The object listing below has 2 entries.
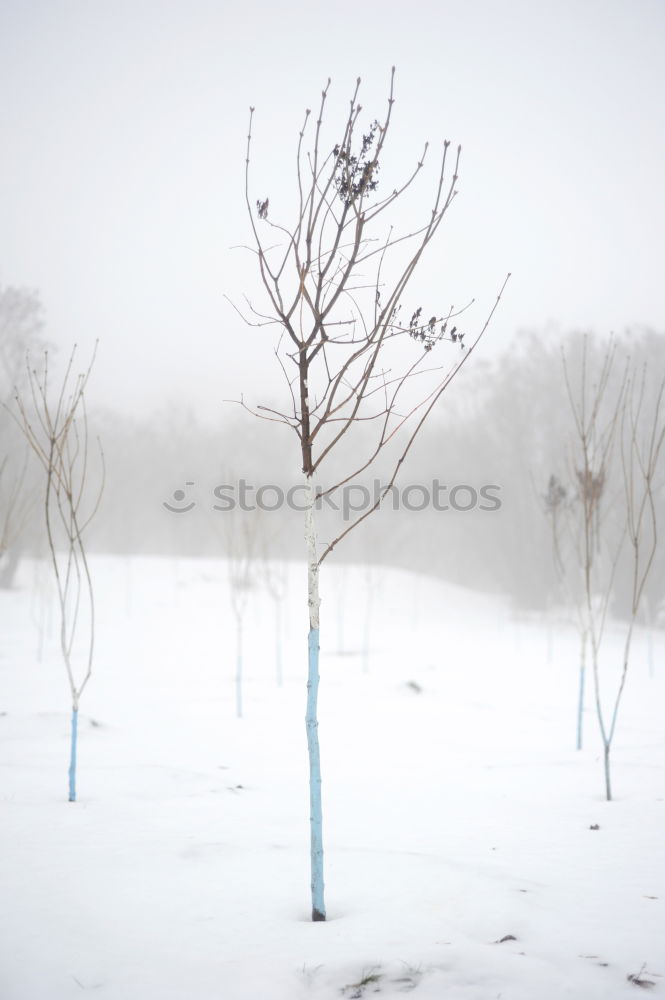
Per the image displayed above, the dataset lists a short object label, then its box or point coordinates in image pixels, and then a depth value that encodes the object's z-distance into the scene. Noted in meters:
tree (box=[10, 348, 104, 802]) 3.19
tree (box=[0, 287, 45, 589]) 14.36
